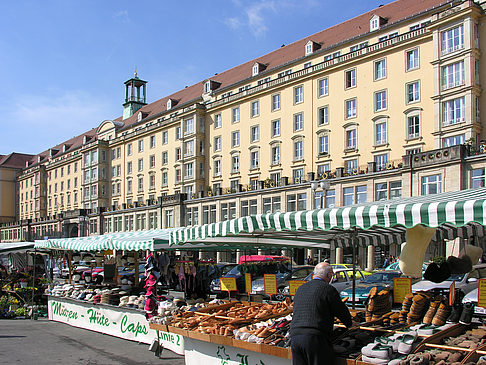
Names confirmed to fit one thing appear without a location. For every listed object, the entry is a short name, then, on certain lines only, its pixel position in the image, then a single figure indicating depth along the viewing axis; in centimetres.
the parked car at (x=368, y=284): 1742
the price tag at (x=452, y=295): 788
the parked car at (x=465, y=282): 1583
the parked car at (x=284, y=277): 2094
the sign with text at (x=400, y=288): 912
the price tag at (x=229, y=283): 1299
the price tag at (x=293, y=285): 1142
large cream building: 3938
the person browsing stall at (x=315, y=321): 587
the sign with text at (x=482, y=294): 750
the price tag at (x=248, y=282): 1246
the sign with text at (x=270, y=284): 1169
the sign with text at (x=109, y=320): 1136
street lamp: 2653
